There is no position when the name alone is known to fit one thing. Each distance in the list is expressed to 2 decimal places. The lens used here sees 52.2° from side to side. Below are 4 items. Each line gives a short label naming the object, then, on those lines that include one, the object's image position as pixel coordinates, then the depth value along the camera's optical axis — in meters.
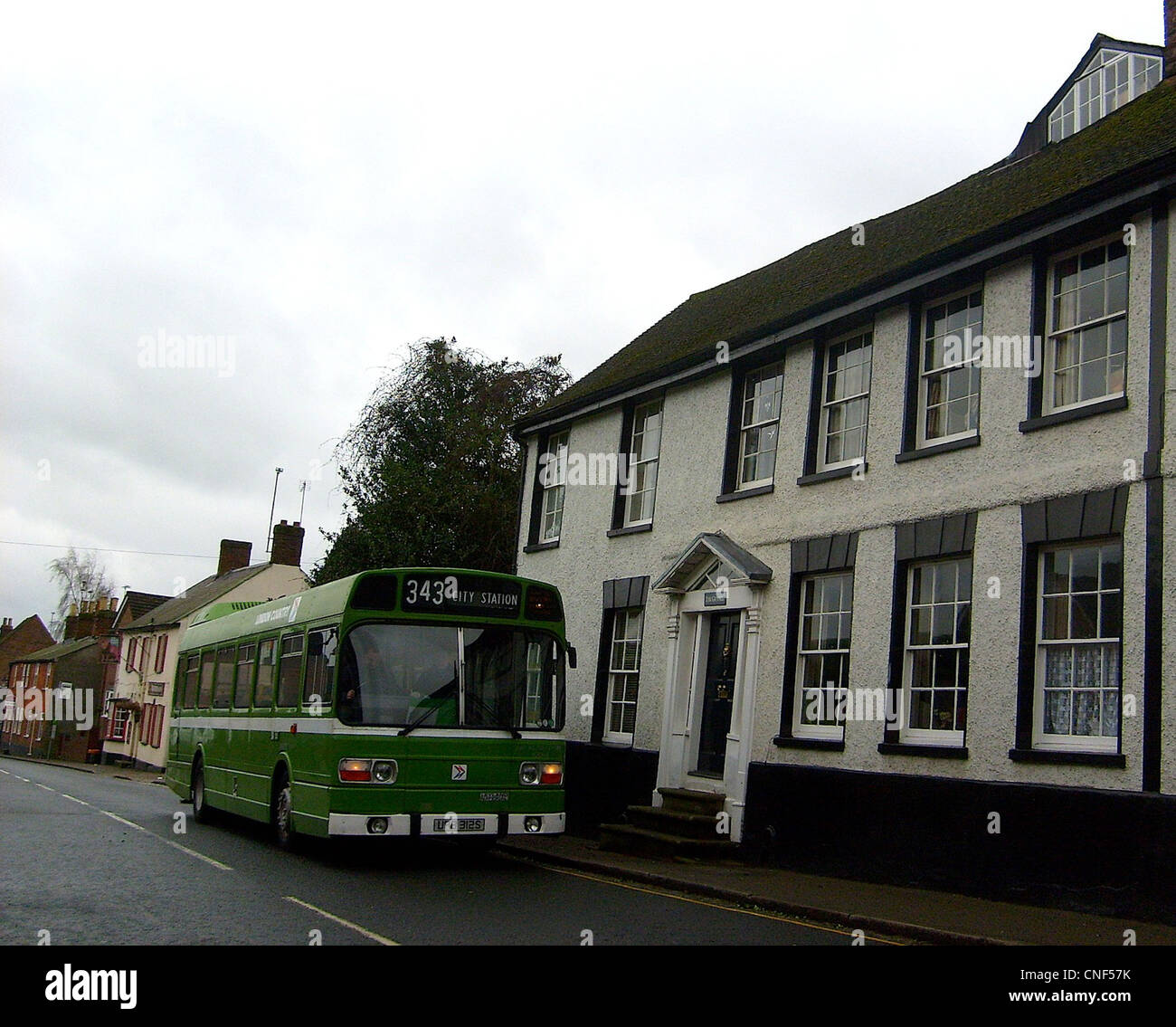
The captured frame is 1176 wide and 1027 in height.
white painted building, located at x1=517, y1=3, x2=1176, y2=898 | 10.67
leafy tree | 29.38
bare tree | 74.81
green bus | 11.89
